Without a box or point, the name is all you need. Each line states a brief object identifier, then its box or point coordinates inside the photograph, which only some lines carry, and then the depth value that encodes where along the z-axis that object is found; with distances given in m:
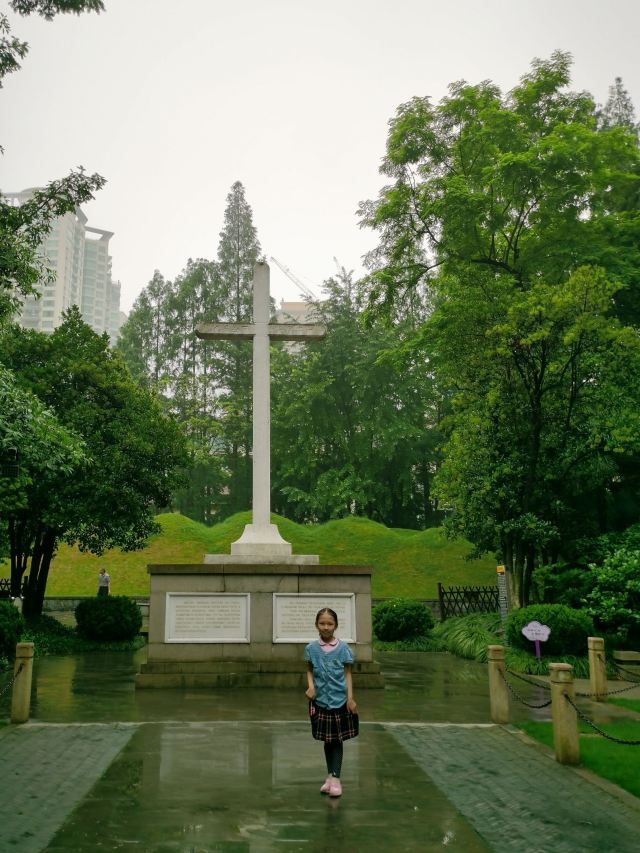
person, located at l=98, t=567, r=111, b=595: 27.74
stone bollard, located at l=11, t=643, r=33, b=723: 8.89
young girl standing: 6.04
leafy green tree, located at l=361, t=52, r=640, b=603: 18.39
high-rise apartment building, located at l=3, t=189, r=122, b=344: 154.62
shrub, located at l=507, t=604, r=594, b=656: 15.12
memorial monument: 12.02
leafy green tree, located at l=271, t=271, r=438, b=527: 41.19
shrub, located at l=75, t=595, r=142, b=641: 19.31
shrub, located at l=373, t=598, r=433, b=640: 19.95
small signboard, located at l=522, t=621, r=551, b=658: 13.98
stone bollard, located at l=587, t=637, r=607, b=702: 11.61
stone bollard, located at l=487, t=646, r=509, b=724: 9.38
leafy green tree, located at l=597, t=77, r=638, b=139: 30.98
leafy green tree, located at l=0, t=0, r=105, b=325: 12.82
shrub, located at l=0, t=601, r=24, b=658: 14.12
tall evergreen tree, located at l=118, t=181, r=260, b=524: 48.50
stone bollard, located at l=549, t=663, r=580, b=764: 7.36
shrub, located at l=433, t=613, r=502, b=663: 17.84
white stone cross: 12.81
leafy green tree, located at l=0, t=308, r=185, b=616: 18.72
